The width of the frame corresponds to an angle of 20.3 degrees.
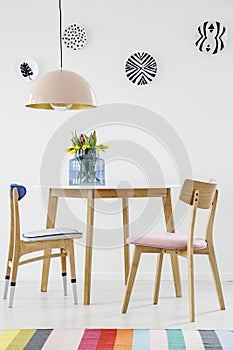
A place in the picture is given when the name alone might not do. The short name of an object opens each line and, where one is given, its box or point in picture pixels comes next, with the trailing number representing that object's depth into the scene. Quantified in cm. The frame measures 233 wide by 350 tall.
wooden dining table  407
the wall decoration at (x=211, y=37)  479
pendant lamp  392
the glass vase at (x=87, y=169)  437
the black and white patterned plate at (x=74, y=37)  484
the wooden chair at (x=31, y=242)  398
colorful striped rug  308
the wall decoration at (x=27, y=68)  488
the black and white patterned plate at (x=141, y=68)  483
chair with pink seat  366
